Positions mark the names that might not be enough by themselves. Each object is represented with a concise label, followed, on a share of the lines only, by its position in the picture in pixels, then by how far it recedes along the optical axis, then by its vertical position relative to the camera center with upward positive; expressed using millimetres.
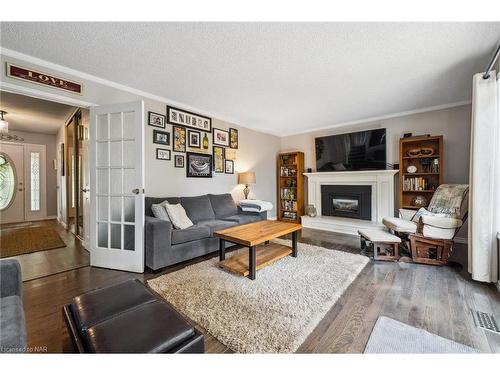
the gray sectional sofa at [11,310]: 851 -622
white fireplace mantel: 4086 -257
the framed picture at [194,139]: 3668 +794
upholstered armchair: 2594 -558
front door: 5180 +17
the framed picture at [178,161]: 3496 +379
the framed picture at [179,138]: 3461 +760
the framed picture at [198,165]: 3688 +342
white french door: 2518 -28
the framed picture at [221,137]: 4086 +917
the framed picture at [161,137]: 3227 +722
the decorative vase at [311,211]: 4954 -641
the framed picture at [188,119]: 3412 +1111
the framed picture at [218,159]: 4102 +496
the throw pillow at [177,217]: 2744 -440
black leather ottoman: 843 -629
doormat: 3162 -986
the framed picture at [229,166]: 4332 +363
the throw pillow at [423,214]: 2776 -394
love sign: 2135 +1138
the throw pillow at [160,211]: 2752 -359
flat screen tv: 4195 +692
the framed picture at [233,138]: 4395 +969
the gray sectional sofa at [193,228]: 2424 -588
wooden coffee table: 2185 -732
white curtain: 2035 +49
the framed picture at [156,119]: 3182 +981
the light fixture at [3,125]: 3668 +1029
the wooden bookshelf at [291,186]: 5234 -57
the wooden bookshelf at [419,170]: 3604 +252
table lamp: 4430 +122
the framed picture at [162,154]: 3271 +471
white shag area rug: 1396 -990
